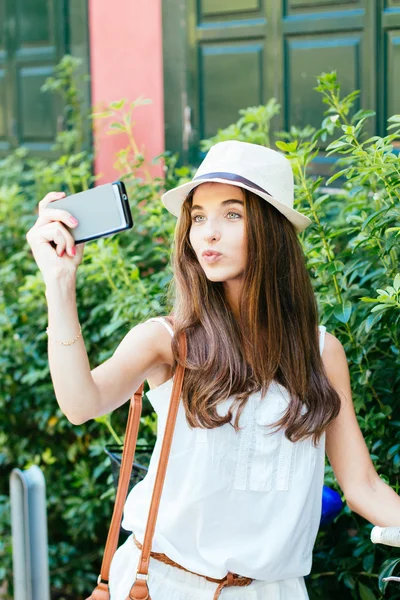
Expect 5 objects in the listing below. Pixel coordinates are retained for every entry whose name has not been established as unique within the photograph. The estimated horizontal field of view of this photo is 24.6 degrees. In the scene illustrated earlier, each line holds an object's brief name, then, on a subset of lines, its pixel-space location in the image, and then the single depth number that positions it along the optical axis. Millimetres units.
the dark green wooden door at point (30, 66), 5738
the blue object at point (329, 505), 2451
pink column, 5086
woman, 2072
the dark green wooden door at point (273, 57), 4086
